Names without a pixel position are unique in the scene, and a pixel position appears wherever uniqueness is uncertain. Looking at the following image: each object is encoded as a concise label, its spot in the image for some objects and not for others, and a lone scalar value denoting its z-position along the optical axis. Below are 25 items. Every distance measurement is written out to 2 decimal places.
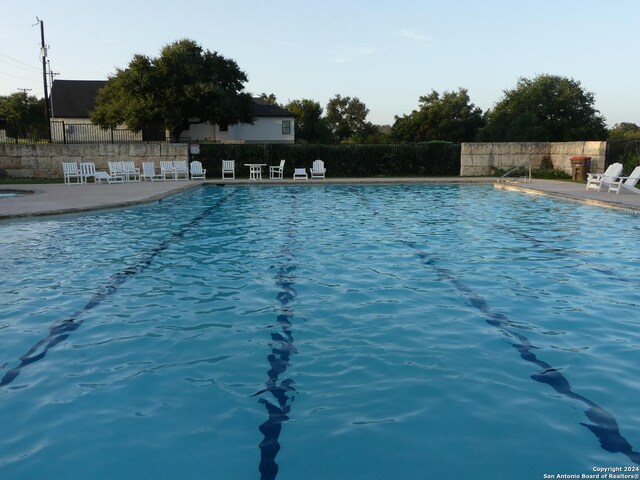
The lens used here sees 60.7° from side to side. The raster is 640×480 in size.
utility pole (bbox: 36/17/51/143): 32.00
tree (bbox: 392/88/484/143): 53.19
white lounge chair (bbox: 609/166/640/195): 14.69
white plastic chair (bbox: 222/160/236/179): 22.30
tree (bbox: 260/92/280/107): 69.85
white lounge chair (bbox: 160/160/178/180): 21.72
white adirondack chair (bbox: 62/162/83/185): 18.84
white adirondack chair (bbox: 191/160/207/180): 21.86
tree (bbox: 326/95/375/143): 69.06
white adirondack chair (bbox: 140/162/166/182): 21.07
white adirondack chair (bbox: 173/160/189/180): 21.94
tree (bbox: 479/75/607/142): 43.56
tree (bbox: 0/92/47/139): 68.19
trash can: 20.33
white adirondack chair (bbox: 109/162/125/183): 20.31
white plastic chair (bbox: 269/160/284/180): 22.23
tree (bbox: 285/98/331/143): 54.62
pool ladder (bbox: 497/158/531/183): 20.44
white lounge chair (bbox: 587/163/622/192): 15.32
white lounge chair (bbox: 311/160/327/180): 22.20
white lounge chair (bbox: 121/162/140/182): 20.75
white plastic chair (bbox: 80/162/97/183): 19.28
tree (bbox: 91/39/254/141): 34.79
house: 44.19
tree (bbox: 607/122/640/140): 55.00
